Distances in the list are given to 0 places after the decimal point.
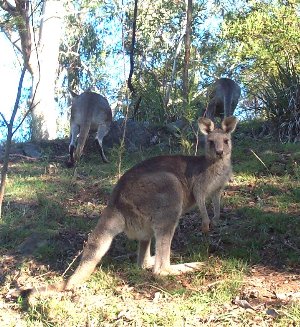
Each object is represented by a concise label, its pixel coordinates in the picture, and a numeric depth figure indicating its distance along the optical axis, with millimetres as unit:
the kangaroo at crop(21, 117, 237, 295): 4664
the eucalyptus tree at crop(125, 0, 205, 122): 18938
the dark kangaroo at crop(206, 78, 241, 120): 11008
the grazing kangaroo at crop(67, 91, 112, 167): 10047
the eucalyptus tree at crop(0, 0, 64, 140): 15359
